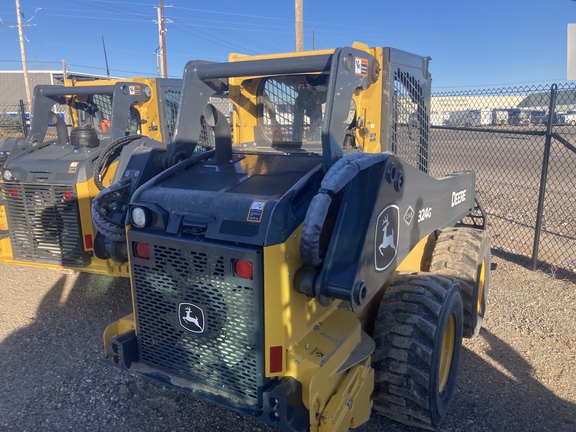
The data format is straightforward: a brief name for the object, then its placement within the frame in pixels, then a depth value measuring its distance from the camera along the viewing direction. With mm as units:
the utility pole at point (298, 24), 11969
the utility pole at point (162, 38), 23550
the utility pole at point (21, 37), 29628
